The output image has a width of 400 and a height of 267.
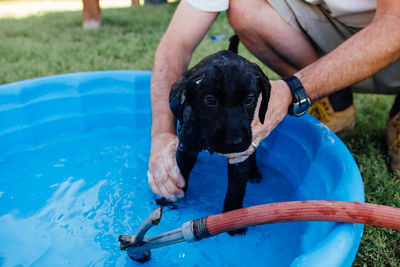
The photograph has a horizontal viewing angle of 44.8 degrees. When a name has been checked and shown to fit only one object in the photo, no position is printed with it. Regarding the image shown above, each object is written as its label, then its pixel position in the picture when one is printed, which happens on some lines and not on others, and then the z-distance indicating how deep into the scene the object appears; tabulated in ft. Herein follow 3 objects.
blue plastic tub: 3.16
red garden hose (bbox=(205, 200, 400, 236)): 2.34
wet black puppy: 2.62
